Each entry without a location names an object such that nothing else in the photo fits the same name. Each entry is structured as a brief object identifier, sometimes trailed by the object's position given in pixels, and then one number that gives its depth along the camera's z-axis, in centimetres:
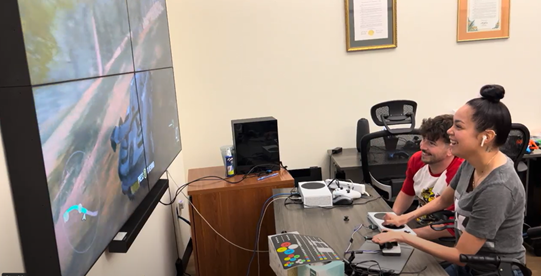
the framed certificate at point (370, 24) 329
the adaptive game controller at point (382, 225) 169
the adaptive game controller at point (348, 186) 217
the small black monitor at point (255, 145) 251
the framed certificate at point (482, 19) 331
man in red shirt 195
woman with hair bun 142
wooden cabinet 241
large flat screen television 90
